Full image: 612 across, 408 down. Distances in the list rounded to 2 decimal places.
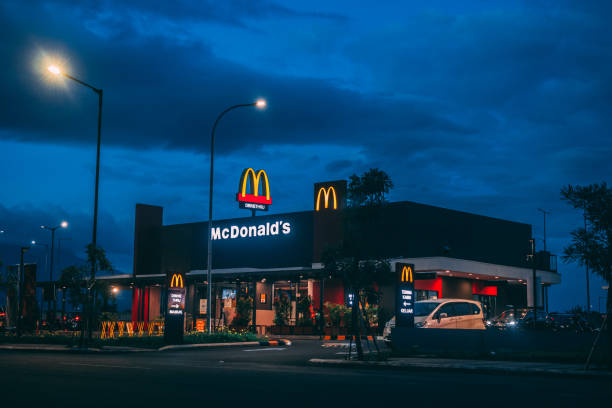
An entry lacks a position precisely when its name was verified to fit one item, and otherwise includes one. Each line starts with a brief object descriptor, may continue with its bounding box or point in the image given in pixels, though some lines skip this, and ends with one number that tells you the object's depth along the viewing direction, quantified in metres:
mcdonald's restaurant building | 46.66
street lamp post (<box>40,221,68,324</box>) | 54.06
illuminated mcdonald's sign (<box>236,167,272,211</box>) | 54.19
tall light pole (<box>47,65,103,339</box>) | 30.50
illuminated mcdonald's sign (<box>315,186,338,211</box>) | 49.88
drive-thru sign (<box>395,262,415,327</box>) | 27.28
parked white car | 30.08
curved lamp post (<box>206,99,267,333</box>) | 34.69
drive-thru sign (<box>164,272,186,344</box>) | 31.91
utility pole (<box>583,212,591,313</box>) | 72.53
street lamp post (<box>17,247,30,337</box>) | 40.31
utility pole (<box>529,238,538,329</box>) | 46.94
